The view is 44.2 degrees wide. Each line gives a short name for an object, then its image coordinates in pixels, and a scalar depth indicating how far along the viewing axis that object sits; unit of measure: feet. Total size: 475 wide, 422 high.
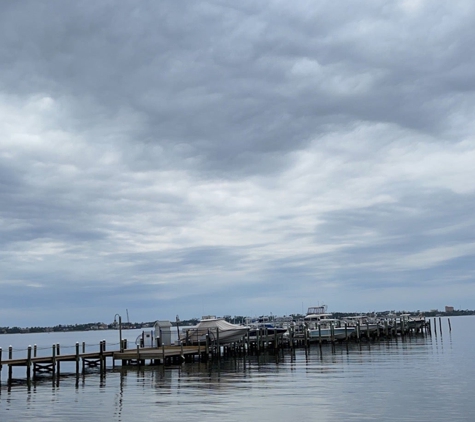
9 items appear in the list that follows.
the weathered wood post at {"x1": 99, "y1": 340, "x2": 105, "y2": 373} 145.67
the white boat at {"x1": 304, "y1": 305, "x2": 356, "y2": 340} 254.68
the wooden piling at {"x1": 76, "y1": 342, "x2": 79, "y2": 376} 139.51
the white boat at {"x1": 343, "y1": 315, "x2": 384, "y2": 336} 271.08
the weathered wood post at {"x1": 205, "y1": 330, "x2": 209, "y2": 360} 168.69
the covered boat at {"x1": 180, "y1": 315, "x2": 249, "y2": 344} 180.24
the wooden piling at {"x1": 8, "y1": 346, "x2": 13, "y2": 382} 131.85
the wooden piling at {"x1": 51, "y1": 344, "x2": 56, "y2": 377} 137.69
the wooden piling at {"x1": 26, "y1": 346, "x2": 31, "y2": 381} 130.41
